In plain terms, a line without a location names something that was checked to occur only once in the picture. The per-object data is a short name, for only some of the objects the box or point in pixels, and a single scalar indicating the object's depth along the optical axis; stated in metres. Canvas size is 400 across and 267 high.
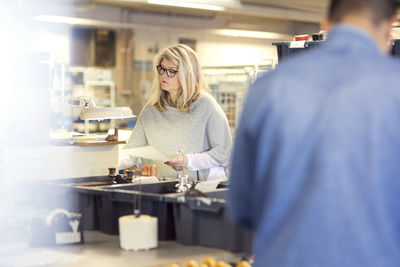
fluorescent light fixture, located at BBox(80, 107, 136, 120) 3.94
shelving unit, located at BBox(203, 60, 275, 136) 6.67
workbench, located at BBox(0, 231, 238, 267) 2.21
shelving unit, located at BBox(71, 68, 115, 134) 9.07
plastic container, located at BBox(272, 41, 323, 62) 3.78
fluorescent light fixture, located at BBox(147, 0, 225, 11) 7.66
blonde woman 3.83
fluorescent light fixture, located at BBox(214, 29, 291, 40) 12.81
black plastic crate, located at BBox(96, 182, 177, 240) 2.47
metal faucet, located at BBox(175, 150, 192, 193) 2.90
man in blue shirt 1.38
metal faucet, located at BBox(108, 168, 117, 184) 3.22
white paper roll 2.34
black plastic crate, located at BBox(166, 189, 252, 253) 2.25
